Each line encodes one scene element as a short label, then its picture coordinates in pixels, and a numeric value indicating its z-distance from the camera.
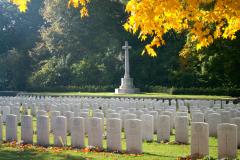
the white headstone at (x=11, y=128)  11.73
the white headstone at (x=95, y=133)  10.43
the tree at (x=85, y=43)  45.81
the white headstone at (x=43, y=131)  11.04
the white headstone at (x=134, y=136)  9.81
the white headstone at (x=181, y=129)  11.18
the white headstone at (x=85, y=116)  12.30
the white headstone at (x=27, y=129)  11.34
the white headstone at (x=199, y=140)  9.10
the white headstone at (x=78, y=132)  10.66
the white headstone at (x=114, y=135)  10.08
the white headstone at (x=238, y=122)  10.30
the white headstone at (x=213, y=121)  12.23
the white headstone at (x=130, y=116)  11.88
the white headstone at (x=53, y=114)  11.82
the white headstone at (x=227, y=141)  8.79
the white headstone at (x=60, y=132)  10.93
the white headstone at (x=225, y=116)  12.13
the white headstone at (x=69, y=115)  13.37
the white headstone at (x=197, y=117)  12.45
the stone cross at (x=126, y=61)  37.62
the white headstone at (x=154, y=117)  13.25
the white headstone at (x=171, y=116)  13.23
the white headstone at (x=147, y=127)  11.73
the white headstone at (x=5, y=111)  16.20
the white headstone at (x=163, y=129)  11.52
